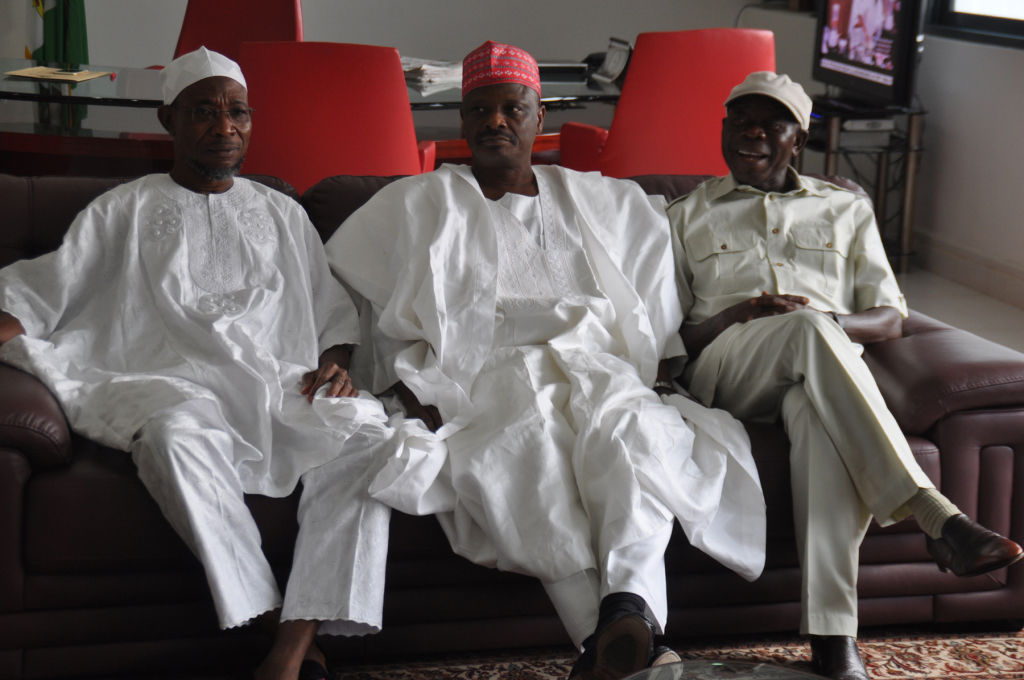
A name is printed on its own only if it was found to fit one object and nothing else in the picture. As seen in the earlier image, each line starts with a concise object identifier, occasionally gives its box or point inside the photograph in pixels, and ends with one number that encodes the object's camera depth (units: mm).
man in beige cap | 1854
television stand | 4742
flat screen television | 4383
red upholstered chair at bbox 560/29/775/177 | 3602
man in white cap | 1755
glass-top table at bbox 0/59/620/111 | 3438
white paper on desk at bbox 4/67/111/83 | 3926
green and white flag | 5715
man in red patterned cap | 1789
